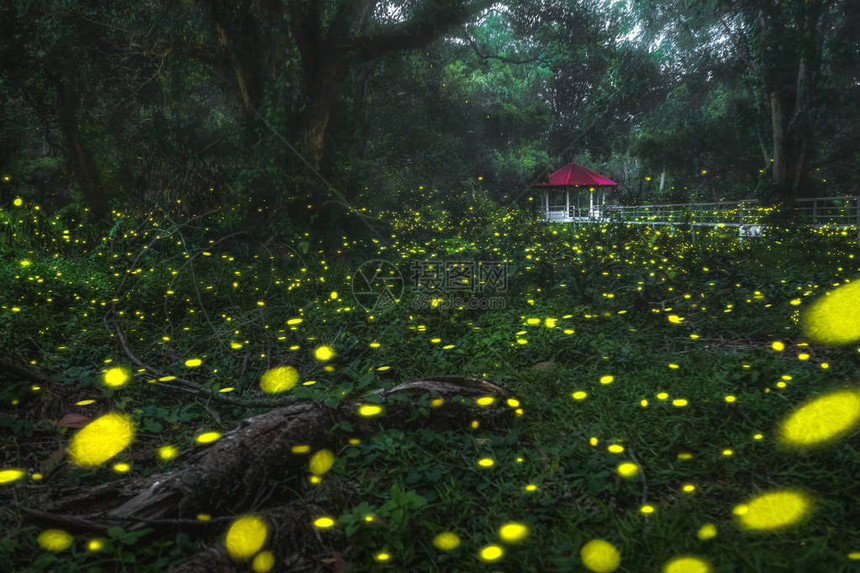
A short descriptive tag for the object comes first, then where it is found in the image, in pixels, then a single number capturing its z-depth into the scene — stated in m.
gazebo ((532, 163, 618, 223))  24.70
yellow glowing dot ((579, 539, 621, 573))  1.98
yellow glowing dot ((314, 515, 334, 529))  2.19
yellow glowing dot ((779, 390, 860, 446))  2.82
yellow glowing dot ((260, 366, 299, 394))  3.81
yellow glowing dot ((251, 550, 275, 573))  1.95
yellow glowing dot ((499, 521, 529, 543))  2.17
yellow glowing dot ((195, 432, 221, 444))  2.57
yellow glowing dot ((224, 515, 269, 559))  1.96
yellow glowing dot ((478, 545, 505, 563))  2.04
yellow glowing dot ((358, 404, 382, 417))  2.96
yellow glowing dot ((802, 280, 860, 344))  4.42
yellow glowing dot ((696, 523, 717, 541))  2.08
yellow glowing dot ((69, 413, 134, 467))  2.70
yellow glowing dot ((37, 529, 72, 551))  1.91
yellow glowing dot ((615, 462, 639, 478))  2.58
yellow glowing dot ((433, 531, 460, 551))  2.14
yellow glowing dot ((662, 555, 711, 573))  1.93
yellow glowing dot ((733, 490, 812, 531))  2.18
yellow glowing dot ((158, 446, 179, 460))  2.72
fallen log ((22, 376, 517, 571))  2.05
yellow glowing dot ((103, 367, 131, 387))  3.58
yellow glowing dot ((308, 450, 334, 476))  2.61
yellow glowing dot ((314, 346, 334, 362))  4.32
